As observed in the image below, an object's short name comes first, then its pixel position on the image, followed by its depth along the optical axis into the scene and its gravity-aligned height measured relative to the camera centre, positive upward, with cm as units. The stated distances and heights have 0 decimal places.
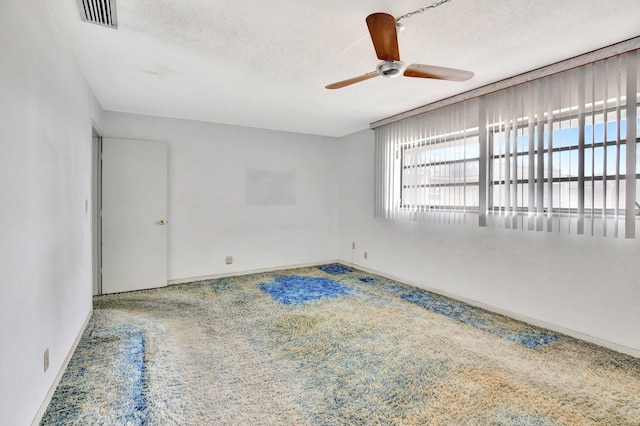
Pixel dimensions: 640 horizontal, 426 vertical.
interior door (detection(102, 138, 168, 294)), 417 -7
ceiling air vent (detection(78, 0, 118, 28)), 197 +129
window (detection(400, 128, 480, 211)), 367 +47
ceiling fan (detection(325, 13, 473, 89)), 187 +103
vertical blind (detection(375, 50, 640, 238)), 251 +53
